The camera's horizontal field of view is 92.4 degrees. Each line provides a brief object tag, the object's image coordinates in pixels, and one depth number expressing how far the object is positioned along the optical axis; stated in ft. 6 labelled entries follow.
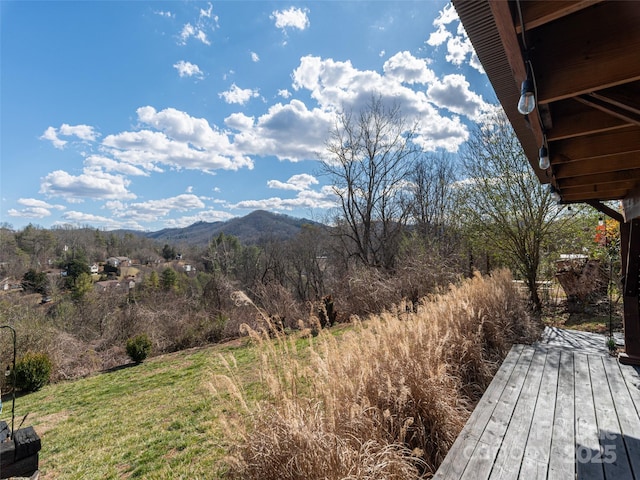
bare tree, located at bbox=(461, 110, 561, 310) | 26.68
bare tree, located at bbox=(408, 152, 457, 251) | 49.41
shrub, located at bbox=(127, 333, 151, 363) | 28.81
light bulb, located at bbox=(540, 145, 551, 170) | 6.98
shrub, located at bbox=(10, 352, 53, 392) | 23.88
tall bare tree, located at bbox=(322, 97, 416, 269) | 47.88
